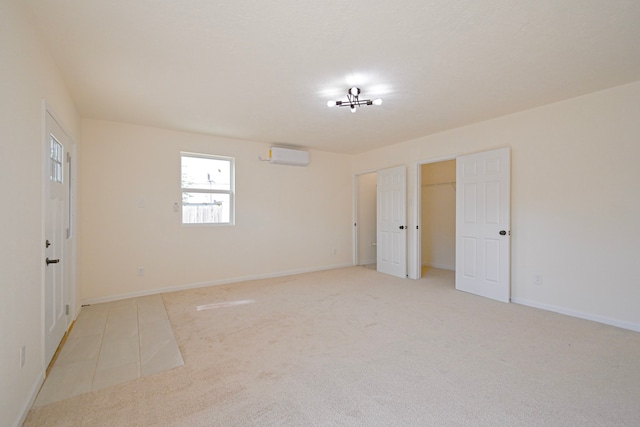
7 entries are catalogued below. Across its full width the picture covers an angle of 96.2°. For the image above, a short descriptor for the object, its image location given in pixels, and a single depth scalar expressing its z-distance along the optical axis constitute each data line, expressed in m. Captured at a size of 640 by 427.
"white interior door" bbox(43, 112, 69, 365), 2.22
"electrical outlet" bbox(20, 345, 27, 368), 1.69
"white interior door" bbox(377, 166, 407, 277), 5.17
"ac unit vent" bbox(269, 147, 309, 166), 5.14
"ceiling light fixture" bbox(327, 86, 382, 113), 2.92
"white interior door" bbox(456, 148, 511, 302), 3.81
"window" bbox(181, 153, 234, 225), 4.59
